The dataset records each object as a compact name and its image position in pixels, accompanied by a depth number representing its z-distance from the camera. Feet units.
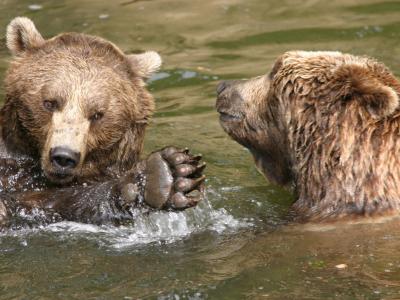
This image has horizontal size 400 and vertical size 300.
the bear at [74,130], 54.80
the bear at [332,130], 53.78
